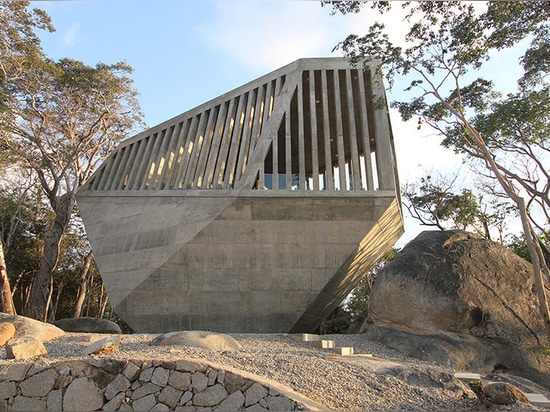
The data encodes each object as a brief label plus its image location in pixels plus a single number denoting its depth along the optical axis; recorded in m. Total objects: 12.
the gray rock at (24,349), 8.91
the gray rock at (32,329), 12.05
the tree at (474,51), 13.64
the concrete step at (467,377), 9.36
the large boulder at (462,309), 12.28
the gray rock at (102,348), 8.87
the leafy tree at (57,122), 22.66
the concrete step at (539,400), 8.28
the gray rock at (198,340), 10.23
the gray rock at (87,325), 18.27
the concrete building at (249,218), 16.61
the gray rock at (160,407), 7.54
